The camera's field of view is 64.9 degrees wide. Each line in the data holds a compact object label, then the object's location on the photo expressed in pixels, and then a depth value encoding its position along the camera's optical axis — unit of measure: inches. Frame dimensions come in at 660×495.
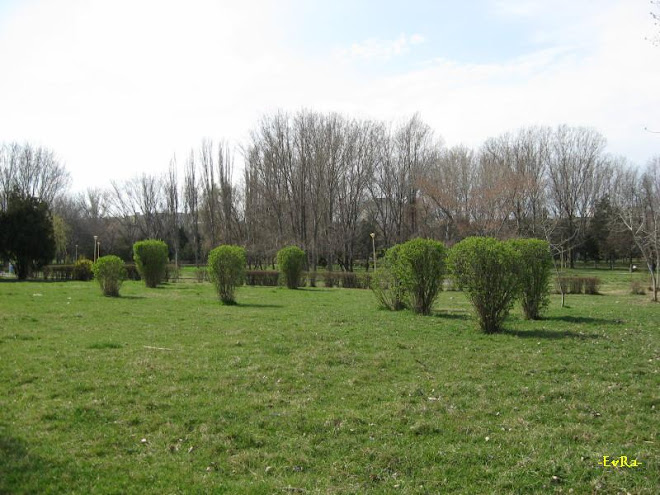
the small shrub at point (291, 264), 1006.4
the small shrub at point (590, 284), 990.4
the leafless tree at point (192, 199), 2158.0
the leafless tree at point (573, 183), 1967.3
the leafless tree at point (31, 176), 1945.1
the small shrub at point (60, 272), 1314.0
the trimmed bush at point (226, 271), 649.6
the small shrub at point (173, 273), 1235.2
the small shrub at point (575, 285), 999.0
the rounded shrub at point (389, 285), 519.5
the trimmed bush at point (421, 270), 481.7
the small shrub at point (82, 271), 1259.8
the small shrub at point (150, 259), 960.9
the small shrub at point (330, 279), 1121.4
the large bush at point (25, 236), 1323.8
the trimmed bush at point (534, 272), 436.1
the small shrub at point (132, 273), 1310.3
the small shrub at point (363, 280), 1027.0
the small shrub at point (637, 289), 958.8
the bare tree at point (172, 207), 2311.6
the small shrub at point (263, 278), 1104.8
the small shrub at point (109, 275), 729.0
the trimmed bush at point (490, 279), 375.2
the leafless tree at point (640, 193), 1058.4
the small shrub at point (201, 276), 1218.0
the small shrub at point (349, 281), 1097.4
